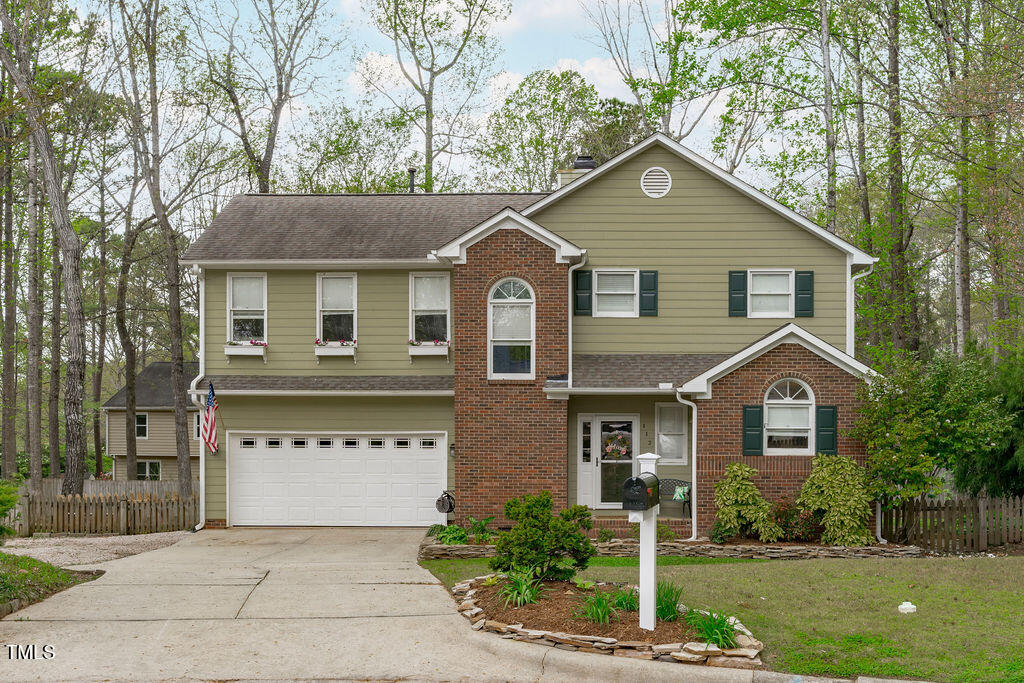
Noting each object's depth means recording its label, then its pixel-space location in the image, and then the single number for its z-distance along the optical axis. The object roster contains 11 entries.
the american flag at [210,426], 17.17
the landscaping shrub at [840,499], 14.34
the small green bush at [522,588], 9.37
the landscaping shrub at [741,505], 14.65
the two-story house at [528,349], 16.05
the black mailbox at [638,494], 8.31
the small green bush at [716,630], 7.93
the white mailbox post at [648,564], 8.29
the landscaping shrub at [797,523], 14.56
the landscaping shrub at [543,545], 9.83
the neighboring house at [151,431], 34.62
